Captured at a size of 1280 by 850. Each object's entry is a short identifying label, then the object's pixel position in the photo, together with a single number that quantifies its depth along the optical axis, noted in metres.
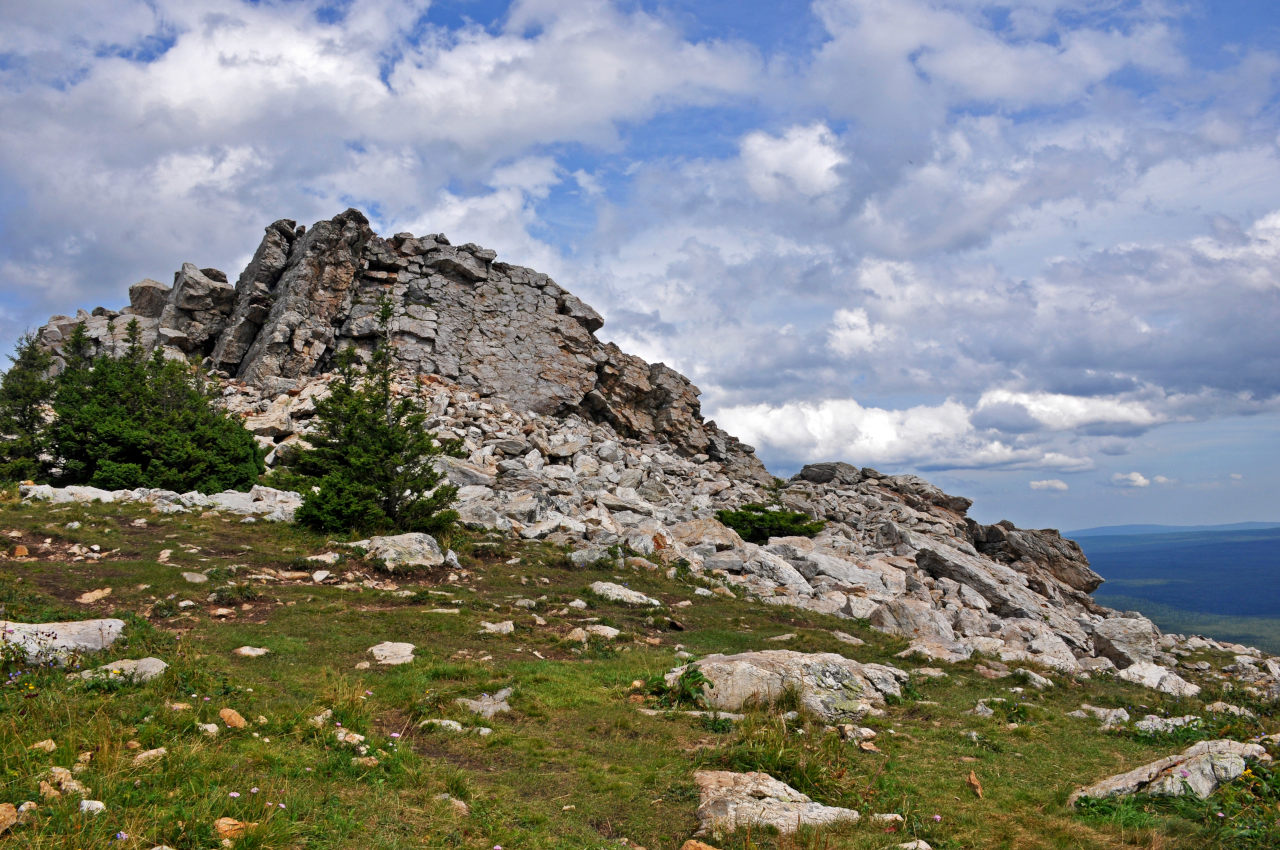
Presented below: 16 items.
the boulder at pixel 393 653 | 12.69
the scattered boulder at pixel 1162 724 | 11.58
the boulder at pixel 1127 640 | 26.45
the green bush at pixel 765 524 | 34.56
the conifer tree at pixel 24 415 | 27.52
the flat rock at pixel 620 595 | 19.62
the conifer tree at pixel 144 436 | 26.67
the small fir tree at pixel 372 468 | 22.22
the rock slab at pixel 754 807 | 7.21
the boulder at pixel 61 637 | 9.41
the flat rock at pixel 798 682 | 11.41
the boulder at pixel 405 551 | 19.39
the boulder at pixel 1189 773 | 7.64
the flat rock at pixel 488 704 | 10.64
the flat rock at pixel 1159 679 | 19.03
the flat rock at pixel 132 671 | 8.99
